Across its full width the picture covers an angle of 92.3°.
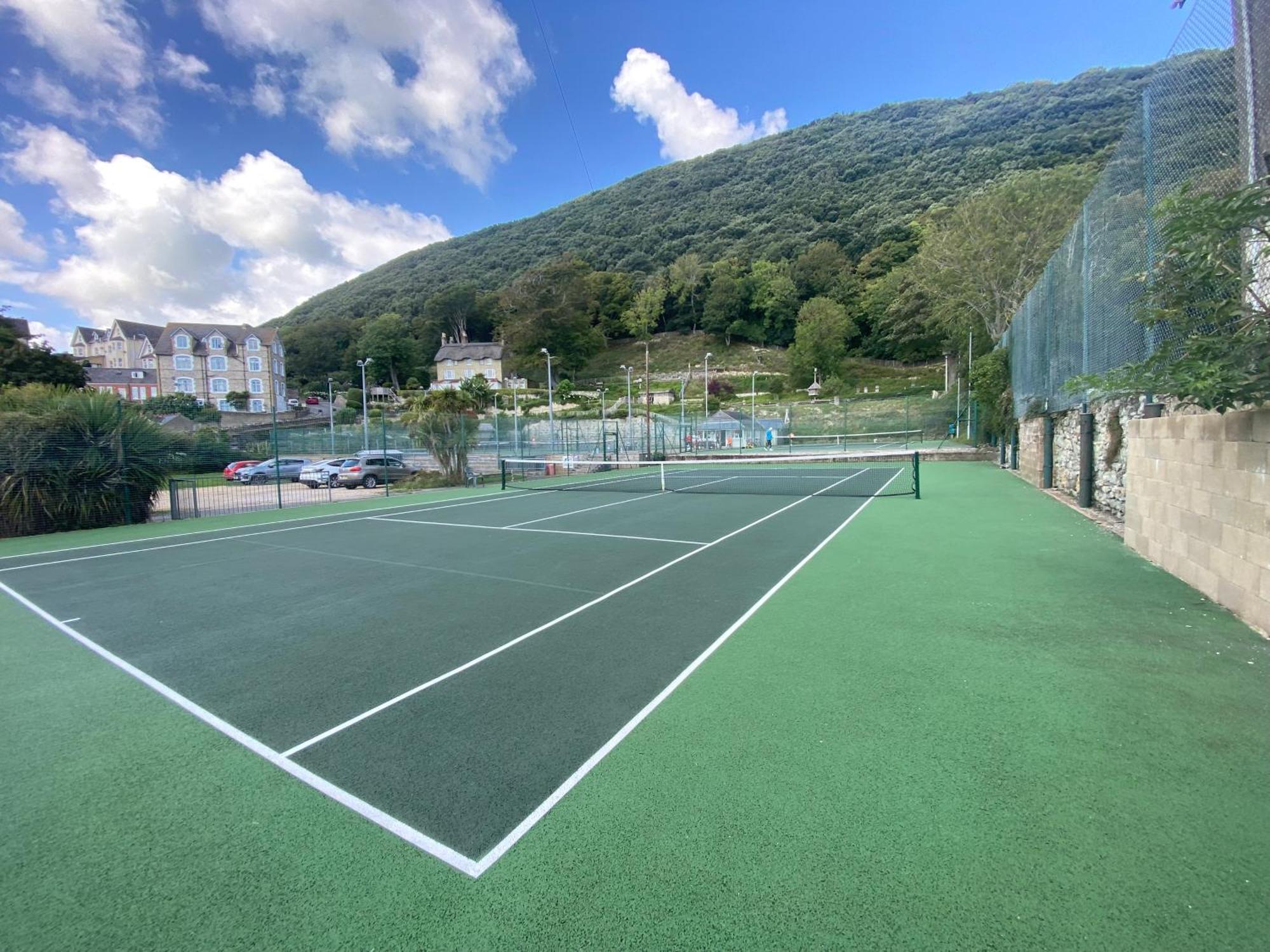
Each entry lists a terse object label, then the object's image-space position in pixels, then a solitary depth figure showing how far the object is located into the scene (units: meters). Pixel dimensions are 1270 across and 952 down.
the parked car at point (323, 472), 25.77
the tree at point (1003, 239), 31.50
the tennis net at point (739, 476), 17.86
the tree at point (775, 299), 99.19
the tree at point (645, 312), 108.56
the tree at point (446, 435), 22.30
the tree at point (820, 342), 76.00
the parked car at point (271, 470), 27.95
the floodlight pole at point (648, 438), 32.34
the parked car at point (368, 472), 25.12
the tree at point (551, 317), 96.19
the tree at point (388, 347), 102.31
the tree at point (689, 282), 113.69
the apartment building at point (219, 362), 82.38
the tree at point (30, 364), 30.47
